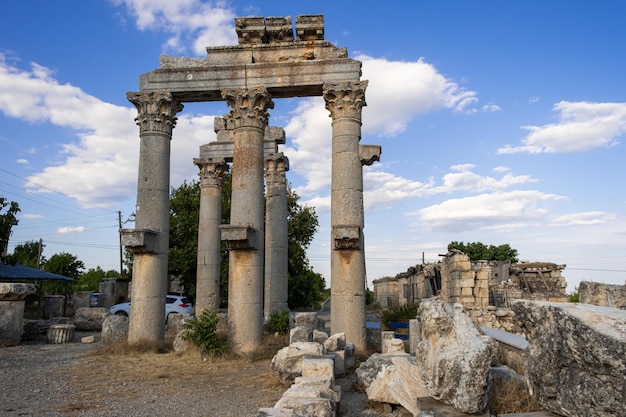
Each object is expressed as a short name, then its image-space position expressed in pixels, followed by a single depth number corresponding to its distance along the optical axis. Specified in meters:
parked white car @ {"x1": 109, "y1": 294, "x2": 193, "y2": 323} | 22.05
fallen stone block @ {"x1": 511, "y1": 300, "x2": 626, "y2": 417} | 3.68
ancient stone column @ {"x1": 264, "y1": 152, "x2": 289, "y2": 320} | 17.83
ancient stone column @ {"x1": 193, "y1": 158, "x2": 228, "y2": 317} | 18.27
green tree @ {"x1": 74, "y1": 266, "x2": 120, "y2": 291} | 49.86
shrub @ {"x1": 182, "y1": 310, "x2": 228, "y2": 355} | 11.83
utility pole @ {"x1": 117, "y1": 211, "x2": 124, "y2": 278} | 39.25
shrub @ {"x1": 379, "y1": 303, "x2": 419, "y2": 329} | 17.03
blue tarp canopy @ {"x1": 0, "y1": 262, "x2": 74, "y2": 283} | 18.95
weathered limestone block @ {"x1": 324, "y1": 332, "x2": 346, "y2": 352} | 9.87
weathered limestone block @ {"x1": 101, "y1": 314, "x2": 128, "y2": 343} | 14.68
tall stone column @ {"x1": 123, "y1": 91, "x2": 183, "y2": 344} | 12.87
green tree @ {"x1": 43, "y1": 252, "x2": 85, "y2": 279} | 50.10
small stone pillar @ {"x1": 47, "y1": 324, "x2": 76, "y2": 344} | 16.09
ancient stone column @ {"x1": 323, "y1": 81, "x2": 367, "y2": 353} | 11.98
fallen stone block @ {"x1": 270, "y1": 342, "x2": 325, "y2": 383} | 8.73
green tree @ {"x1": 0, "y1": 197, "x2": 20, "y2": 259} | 21.27
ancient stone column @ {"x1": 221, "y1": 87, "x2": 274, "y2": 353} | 12.21
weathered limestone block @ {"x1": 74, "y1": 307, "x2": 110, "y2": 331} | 20.95
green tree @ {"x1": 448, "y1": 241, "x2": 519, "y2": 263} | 66.06
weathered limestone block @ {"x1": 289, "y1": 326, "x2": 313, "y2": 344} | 10.50
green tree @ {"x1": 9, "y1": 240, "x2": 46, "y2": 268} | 46.38
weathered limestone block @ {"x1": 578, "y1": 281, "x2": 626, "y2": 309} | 6.19
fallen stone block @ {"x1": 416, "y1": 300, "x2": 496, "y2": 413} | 5.18
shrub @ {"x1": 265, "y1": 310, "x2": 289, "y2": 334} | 16.11
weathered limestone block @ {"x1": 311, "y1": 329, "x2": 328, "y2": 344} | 11.01
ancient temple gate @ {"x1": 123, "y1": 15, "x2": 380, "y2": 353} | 12.16
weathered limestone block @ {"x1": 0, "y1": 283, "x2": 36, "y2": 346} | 14.57
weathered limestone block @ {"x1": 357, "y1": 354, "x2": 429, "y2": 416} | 6.50
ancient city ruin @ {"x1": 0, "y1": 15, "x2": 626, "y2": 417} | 4.36
